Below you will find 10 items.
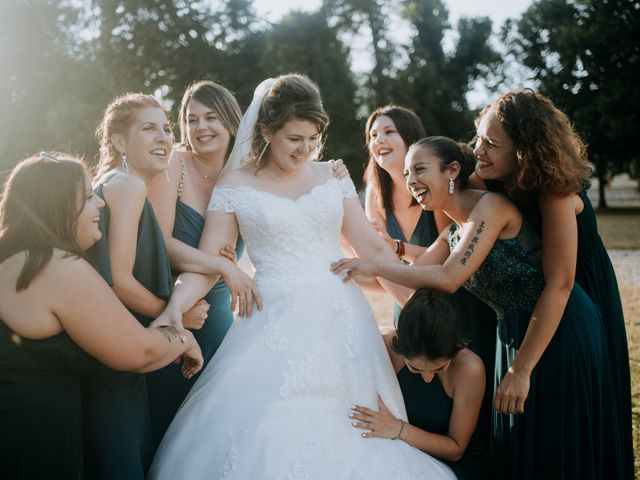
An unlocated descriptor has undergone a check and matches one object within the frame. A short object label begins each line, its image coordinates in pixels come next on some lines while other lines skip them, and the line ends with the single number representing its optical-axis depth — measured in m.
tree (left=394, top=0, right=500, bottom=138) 30.31
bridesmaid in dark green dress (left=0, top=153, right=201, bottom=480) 2.42
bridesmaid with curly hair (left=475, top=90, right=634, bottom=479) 3.07
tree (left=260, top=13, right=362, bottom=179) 29.05
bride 3.02
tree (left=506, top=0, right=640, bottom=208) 28.92
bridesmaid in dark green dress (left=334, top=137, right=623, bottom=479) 3.21
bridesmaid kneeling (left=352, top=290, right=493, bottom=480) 3.25
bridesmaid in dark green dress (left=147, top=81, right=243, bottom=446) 3.89
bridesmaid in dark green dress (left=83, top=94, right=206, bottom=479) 2.95
